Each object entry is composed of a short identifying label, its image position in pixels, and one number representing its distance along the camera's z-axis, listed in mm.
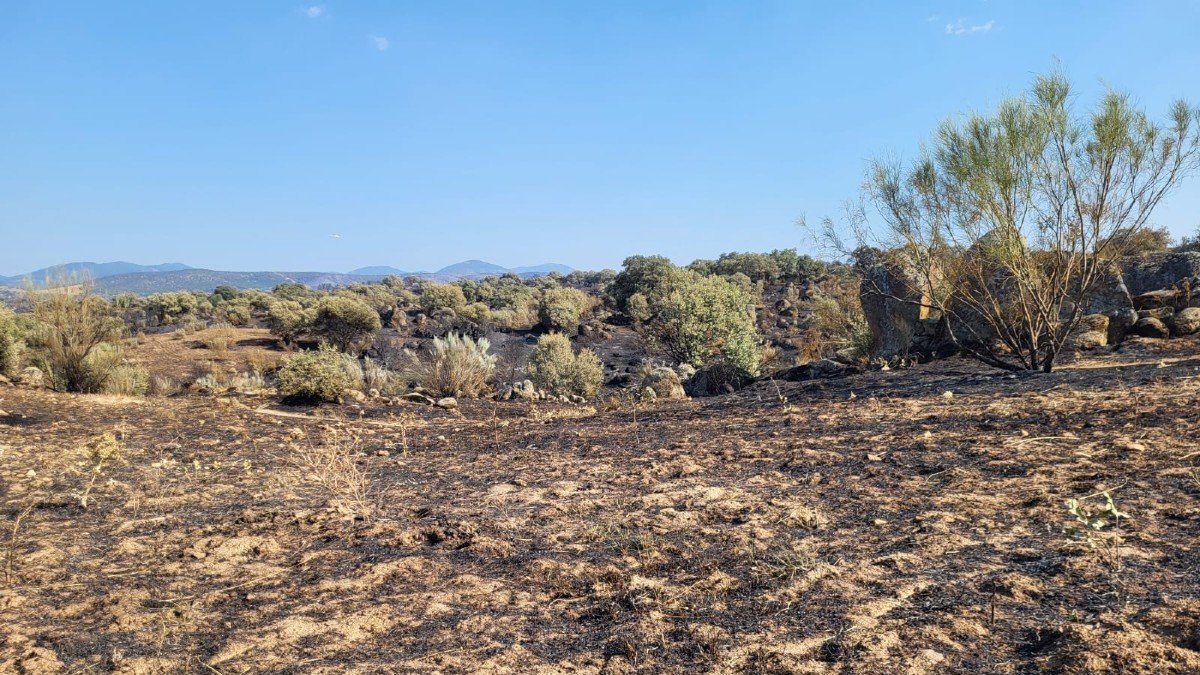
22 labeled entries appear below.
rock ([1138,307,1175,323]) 11266
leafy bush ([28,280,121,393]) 10594
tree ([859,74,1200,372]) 8109
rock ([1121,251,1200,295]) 12672
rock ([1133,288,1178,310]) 11906
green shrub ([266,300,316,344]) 24359
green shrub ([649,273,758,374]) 15078
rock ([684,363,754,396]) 11773
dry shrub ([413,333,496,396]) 12117
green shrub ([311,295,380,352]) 22897
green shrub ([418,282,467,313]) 34181
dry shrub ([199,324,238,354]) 21891
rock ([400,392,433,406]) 10891
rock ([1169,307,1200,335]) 10664
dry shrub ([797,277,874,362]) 16266
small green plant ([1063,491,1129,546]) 2877
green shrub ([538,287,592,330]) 26203
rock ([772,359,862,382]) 11586
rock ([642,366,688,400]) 11805
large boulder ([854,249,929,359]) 11492
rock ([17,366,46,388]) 10674
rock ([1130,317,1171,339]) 10797
